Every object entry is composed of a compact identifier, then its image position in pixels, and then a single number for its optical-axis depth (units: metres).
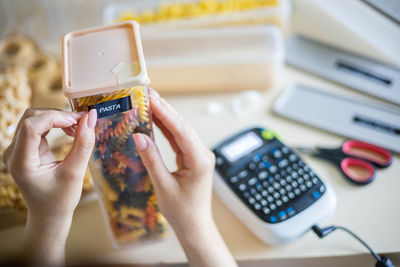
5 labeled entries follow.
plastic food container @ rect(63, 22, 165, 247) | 0.39
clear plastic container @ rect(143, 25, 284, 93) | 0.76
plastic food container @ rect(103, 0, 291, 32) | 0.82
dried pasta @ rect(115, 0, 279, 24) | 0.82
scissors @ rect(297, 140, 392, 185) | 0.63
